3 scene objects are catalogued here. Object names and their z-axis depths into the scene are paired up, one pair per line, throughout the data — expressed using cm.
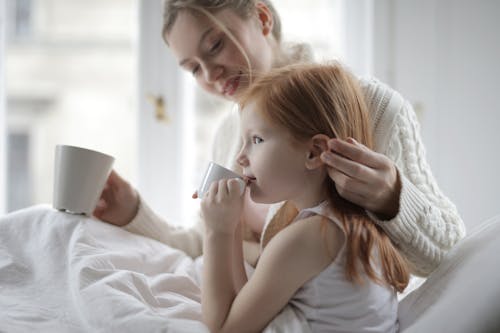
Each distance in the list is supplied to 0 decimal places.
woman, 81
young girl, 75
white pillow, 74
